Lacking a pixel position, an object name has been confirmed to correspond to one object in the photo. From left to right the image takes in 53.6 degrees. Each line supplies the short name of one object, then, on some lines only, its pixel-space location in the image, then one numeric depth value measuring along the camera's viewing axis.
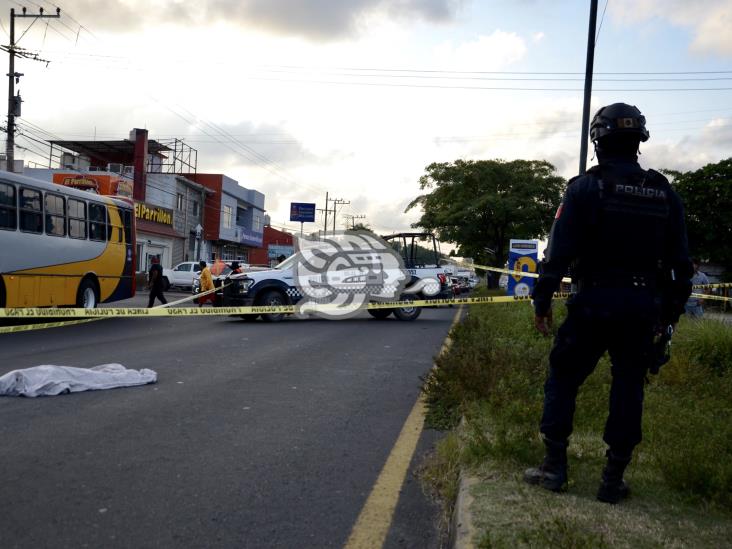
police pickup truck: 17.50
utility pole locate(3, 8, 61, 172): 27.20
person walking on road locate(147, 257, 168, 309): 21.84
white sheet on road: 6.93
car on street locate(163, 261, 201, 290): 37.19
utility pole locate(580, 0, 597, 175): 14.06
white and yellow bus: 15.17
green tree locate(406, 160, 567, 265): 46.69
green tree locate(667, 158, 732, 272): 37.50
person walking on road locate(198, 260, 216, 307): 21.14
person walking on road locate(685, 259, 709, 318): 12.82
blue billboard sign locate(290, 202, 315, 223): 82.00
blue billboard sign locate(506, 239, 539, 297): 23.83
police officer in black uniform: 3.62
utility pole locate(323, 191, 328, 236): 93.19
